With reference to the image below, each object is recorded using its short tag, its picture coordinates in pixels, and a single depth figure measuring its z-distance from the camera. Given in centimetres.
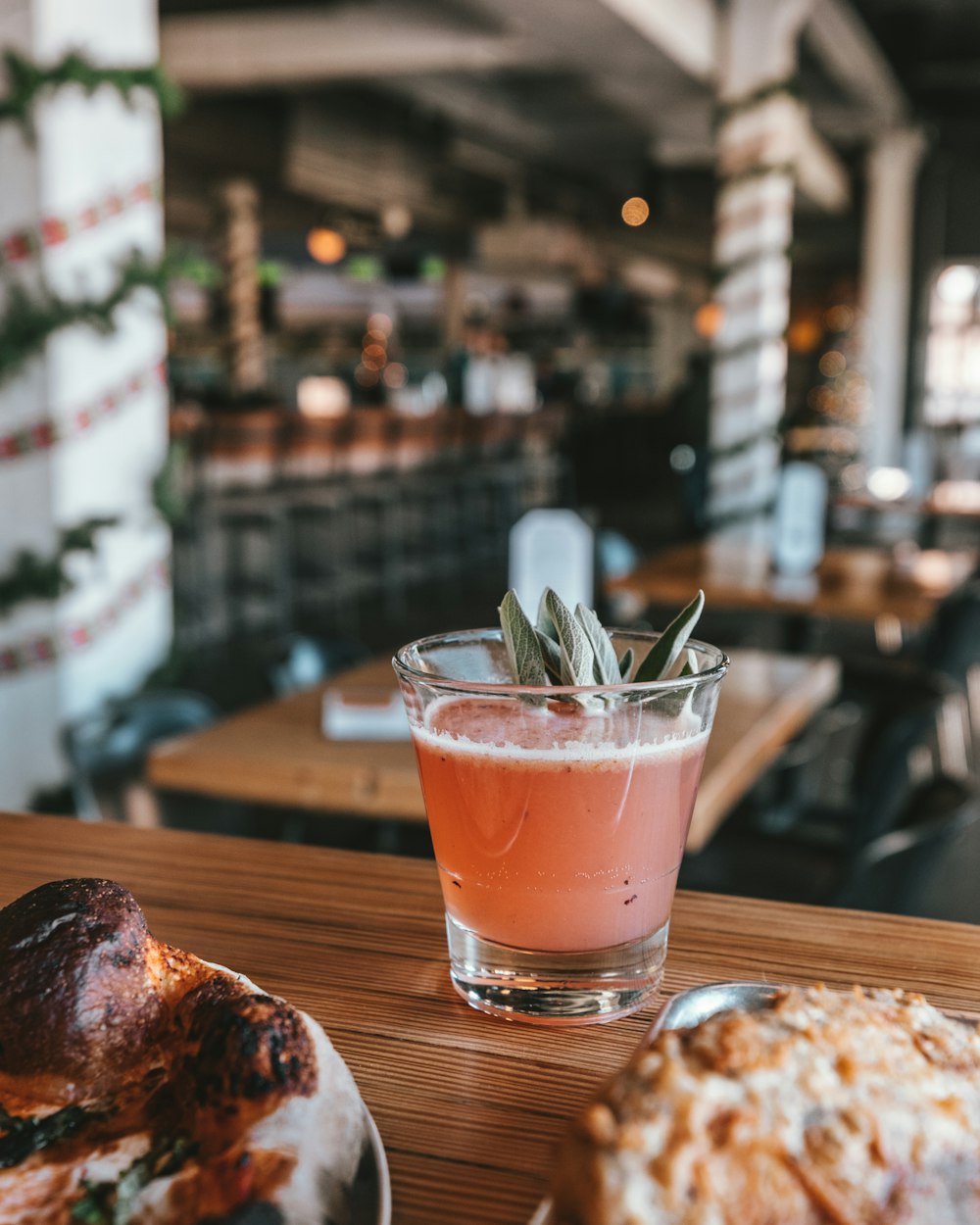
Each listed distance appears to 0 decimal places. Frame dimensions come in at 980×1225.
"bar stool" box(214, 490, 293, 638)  666
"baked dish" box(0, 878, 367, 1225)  37
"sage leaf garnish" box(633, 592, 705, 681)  59
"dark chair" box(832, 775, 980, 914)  135
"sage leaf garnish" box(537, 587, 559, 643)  60
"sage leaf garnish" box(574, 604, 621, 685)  58
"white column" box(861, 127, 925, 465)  1120
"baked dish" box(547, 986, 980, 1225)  33
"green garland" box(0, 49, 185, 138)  321
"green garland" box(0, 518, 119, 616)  338
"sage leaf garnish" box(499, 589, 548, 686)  57
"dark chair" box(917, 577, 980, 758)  282
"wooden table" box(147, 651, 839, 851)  162
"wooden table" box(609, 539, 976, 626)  308
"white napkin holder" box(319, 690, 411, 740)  179
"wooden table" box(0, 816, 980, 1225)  47
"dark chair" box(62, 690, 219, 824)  197
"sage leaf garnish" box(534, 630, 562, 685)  58
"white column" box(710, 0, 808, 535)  692
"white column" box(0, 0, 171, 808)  331
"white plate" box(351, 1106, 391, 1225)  37
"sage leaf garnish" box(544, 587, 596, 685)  56
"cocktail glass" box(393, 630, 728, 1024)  55
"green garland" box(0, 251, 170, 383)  327
